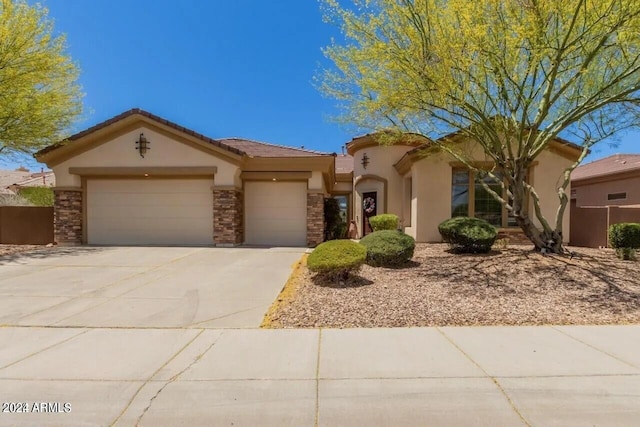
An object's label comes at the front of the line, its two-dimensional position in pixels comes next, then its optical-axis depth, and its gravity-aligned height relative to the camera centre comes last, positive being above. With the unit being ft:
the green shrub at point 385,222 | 42.65 -1.49
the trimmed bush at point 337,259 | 21.79 -3.18
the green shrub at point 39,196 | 60.34 +2.41
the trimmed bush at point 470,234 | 31.48 -2.27
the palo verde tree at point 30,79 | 35.65 +14.68
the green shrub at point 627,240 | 29.66 -2.56
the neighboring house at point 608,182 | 53.67 +4.97
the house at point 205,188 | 40.65 +2.70
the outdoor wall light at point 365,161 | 58.08 +8.54
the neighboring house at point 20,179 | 74.13 +7.52
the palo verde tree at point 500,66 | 21.63 +10.51
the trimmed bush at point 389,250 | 27.12 -3.16
